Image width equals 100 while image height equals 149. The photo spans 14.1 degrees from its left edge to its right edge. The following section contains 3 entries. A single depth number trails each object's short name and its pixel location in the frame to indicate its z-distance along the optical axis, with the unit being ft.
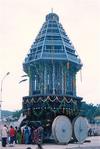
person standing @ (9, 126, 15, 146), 100.92
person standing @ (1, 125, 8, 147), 93.17
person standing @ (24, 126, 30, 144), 106.63
